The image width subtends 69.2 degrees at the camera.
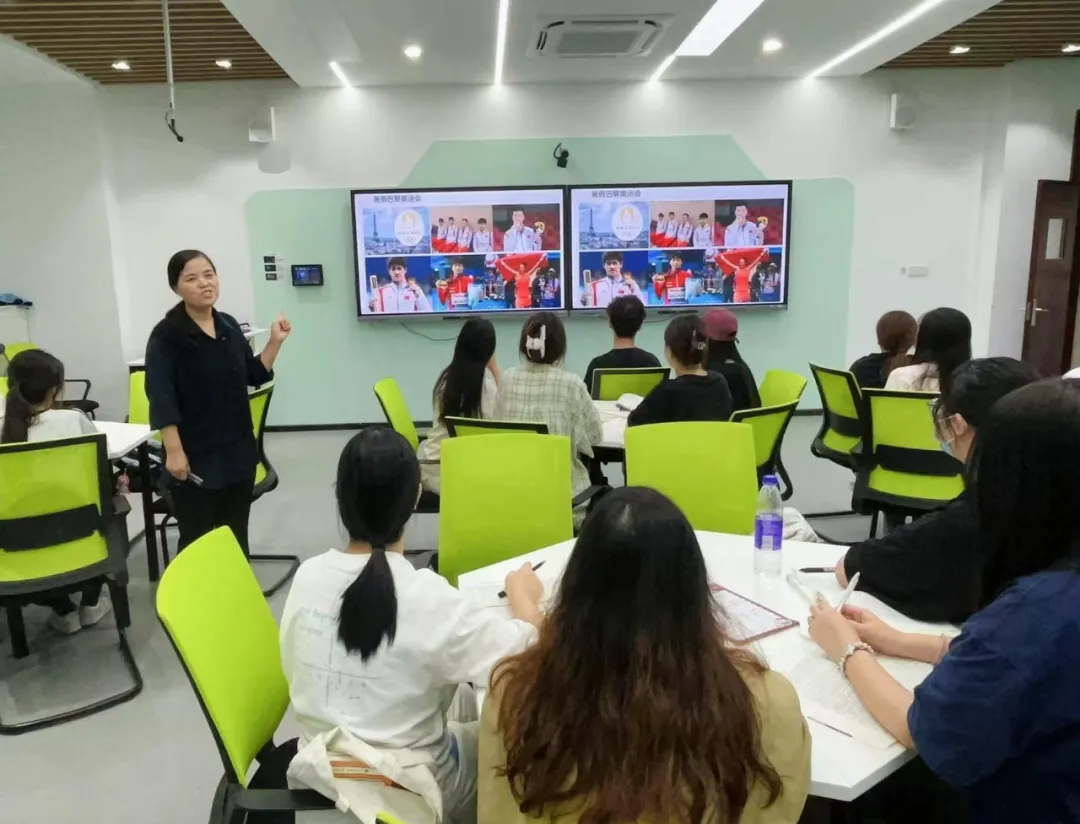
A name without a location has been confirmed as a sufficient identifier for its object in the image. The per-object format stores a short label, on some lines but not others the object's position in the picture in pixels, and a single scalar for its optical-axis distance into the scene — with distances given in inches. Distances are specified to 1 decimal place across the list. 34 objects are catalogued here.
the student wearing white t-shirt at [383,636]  53.0
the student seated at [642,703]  39.8
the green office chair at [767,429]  127.0
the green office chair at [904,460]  126.2
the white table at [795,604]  49.0
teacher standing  109.7
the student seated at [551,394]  125.0
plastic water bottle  77.5
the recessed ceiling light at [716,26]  182.5
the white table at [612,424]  131.8
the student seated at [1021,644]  41.8
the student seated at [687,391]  125.3
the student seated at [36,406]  113.3
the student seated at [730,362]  154.2
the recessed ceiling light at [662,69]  221.8
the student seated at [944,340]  121.0
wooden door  255.3
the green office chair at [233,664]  54.9
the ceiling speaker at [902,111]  249.0
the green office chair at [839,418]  145.9
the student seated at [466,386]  130.4
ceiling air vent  181.0
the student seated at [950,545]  63.8
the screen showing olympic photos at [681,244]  250.2
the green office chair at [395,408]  147.9
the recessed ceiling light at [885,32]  180.2
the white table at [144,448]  132.6
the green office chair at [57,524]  101.9
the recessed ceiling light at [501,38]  173.5
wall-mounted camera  249.3
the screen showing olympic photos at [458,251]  247.6
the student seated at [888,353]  157.1
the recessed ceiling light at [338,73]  220.5
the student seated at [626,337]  164.2
